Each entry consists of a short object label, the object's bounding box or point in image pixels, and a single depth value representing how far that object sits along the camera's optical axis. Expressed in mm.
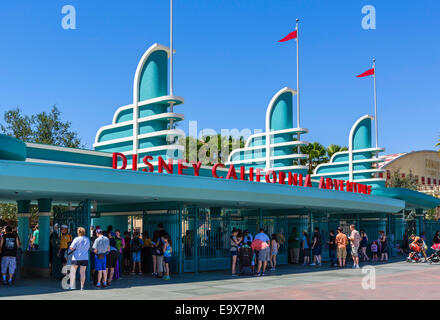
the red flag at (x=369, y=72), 35656
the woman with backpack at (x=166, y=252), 17281
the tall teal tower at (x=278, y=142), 29250
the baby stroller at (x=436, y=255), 23364
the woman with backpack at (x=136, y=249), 18234
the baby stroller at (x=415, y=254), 24641
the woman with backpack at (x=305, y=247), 23922
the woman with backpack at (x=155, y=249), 18142
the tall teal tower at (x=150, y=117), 20641
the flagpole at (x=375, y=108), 35984
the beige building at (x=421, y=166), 65688
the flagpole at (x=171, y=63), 21109
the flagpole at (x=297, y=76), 30002
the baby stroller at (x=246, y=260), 18906
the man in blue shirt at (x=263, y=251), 18453
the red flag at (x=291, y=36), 30731
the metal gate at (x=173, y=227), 19281
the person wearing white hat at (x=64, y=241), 16531
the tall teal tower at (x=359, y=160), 35188
